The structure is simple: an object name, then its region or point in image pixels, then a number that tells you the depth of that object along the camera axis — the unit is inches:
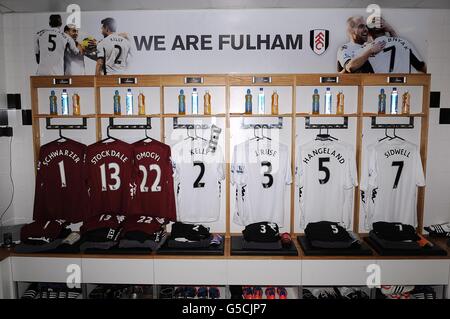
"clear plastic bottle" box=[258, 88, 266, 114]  109.3
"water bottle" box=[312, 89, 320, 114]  108.0
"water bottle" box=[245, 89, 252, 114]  107.5
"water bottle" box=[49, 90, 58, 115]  110.7
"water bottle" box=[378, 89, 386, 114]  107.7
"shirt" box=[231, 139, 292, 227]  106.8
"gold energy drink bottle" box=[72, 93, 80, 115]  111.0
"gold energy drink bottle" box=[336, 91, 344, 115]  108.5
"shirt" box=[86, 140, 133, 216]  104.3
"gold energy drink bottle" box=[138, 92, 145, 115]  109.6
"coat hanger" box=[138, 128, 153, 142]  109.0
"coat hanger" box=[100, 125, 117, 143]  107.2
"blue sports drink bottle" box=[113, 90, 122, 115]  110.0
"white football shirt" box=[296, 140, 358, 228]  106.2
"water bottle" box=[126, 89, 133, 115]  109.9
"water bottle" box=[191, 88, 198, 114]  109.3
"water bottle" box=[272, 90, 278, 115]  108.8
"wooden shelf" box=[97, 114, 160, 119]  107.1
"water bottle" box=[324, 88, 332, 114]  109.2
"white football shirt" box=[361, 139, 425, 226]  106.0
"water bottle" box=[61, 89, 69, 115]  111.0
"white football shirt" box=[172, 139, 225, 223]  108.8
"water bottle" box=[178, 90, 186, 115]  108.7
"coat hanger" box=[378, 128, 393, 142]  110.4
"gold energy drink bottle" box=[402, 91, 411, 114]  107.7
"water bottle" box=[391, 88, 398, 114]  108.4
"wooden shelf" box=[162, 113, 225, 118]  106.0
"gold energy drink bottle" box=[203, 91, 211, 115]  108.4
